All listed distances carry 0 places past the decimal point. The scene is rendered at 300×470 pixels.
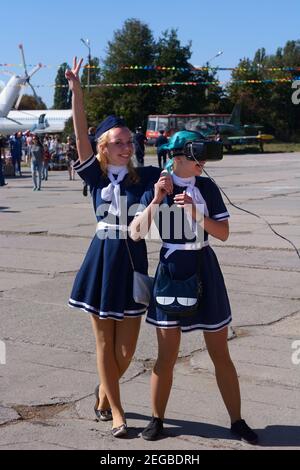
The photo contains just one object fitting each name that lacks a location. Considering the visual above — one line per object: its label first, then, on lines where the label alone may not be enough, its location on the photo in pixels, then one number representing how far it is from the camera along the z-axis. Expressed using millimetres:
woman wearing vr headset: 4691
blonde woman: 4883
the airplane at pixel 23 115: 54200
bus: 54500
